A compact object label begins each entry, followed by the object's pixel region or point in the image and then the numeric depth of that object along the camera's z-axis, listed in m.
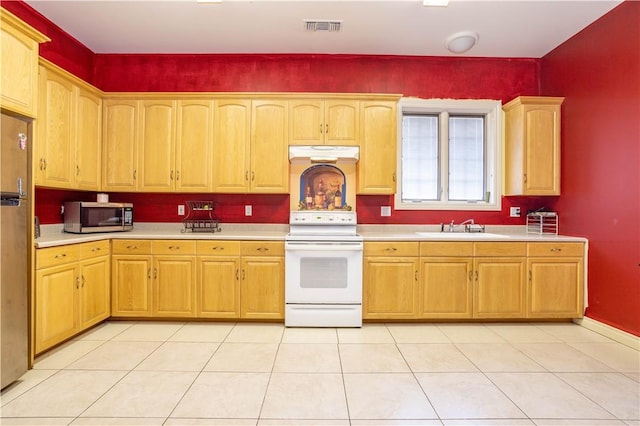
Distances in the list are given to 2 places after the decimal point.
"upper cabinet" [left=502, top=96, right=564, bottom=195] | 3.54
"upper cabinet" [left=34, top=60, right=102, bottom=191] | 2.74
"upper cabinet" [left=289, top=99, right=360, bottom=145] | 3.50
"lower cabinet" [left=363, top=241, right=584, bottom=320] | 3.21
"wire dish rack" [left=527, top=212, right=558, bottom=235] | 3.64
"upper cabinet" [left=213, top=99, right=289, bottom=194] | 3.50
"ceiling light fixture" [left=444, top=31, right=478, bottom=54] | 3.36
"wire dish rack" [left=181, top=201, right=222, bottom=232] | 3.46
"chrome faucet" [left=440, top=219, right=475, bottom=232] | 3.75
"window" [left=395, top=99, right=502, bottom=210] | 3.91
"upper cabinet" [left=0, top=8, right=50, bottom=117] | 2.02
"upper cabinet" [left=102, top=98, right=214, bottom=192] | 3.49
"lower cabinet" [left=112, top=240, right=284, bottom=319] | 3.20
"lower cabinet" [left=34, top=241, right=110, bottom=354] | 2.41
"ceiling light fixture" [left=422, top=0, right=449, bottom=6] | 2.69
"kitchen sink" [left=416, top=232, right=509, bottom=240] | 3.23
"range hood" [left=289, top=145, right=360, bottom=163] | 3.43
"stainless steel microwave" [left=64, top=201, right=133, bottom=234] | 3.06
